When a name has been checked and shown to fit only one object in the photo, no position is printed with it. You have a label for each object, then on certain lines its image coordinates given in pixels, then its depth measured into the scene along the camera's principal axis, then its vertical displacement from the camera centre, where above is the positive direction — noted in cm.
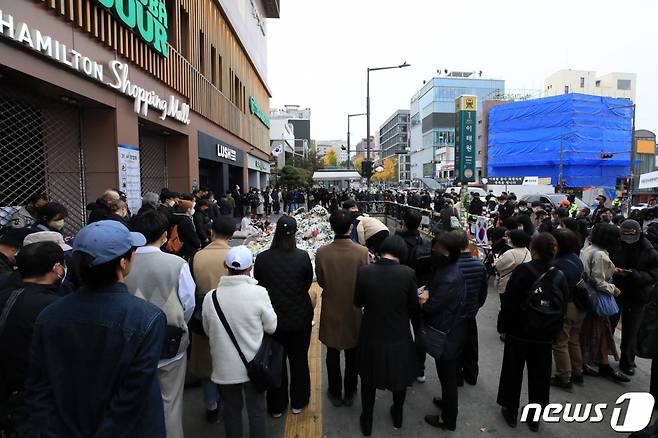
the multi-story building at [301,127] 9982 +1753
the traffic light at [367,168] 1815 +100
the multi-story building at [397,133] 13038 +1922
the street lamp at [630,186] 1948 +25
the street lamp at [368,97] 1905 +445
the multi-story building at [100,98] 655 +189
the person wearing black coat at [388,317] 329 -104
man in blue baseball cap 183 -75
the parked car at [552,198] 1984 -41
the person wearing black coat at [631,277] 448 -96
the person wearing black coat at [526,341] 355 -133
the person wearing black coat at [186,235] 620 -68
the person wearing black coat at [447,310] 345 -102
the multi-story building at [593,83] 8475 +2268
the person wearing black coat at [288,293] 359 -91
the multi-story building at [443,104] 9044 +1939
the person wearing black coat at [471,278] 373 -82
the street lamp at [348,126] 2848 +483
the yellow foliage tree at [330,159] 11105 +886
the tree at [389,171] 10824 +531
